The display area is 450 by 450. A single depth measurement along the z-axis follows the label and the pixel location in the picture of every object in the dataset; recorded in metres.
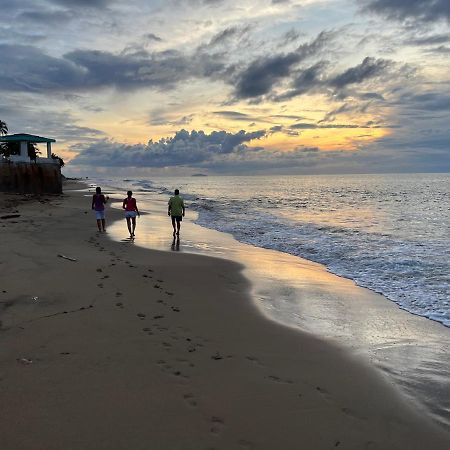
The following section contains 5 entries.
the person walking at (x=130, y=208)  15.61
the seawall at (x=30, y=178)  33.50
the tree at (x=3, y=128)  56.05
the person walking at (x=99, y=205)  16.14
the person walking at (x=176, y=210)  16.02
